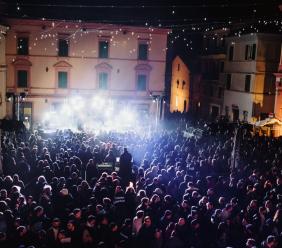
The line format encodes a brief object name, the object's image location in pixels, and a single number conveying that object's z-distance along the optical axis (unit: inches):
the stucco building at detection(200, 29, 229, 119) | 1225.7
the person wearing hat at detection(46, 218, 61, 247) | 266.2
